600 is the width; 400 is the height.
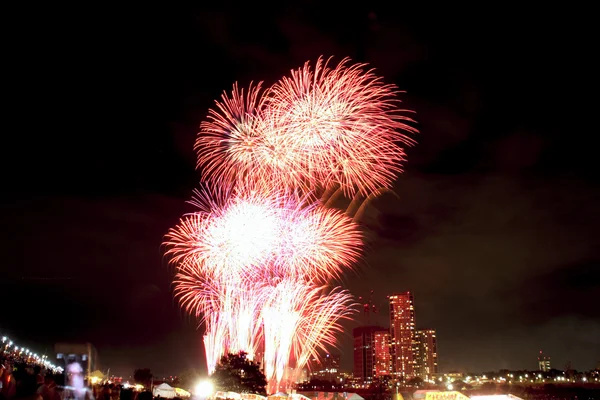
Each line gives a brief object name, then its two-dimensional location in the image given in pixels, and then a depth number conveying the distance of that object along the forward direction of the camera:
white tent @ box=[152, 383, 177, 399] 34.19
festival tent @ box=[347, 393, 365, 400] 34.92
